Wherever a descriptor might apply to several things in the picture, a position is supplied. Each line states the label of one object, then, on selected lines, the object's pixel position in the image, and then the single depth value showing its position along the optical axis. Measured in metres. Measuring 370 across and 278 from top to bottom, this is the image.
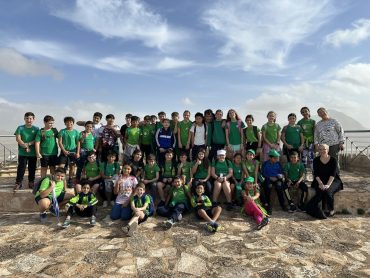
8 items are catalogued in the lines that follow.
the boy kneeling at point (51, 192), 6.70
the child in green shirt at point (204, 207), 6.52
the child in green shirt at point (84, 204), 6.72
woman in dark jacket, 7.01
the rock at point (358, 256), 4.91
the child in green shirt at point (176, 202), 6.68
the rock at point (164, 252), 5.00
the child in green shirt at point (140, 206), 6.32
